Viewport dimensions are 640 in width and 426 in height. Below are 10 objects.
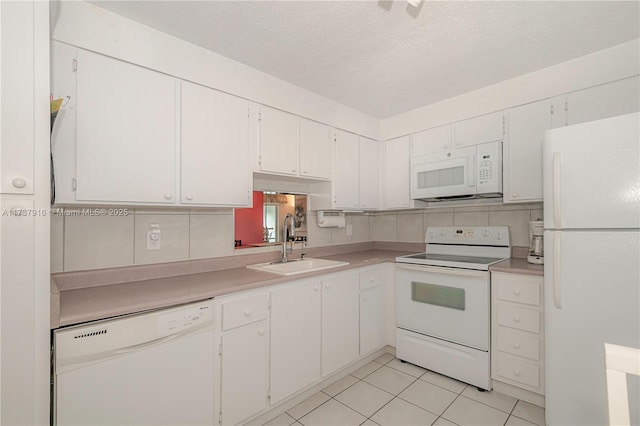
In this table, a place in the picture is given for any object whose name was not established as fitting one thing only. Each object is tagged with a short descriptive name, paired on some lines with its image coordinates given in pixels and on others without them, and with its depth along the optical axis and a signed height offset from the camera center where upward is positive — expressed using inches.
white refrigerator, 56.7 -9.1
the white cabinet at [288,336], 65.9 -32.8
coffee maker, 88.4 -8.9
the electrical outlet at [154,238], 75.9 -6.0
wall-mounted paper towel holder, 115.0 -1.7
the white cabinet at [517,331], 77.9 -32.0
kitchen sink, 83.6 -16.4
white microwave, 96.3 +14.6
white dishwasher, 46.9 -27.7
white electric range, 86.0 -28.2
